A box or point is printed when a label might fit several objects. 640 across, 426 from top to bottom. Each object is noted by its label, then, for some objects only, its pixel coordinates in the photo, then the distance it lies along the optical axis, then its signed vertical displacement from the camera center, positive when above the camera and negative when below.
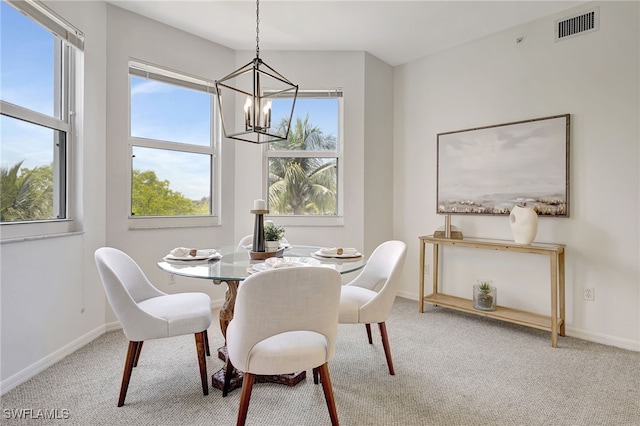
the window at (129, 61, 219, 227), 3.09 +0.64
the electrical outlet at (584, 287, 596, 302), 2.72 -0.68
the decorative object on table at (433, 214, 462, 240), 3.33 -0.21
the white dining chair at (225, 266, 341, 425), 1.33 -0.47
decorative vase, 2.76 -0.11
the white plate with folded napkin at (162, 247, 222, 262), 1.92 -0.27
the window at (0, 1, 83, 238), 2.04 +0.65
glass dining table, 1.67 -0.31
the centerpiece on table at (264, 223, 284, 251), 2.14 -0.17
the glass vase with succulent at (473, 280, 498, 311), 2.96 -0.78
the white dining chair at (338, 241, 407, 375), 2.04 -0.57
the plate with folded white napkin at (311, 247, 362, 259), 2.11 -0.28
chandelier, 3.57 +1.28
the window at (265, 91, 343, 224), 3.70 +0.56
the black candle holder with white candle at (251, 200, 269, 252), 2.05 -0.10
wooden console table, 2.57 -0.74
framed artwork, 2.86 +0.42
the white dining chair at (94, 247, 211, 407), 1.68 -0.56
